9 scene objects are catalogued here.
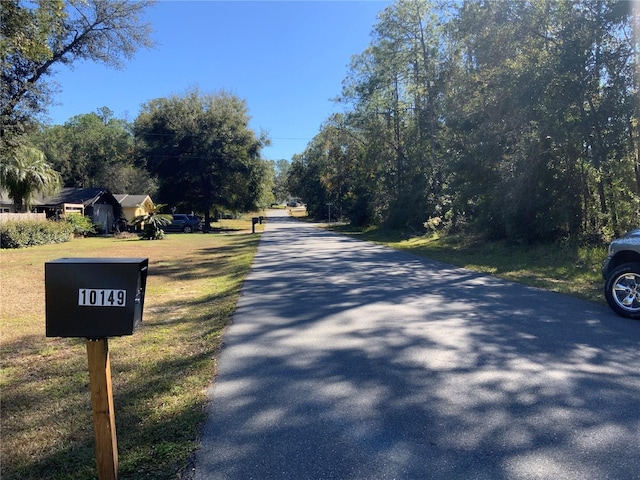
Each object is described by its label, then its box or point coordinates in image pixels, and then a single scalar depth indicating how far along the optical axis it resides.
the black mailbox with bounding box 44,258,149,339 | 2.45
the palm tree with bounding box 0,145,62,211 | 24.37
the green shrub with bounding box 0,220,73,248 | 24.77
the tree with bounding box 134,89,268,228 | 42.50
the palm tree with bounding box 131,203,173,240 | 29.83
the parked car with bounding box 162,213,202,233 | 42.12
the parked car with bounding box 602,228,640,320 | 6.70
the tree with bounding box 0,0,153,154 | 9.05
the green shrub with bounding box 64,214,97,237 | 33.41
